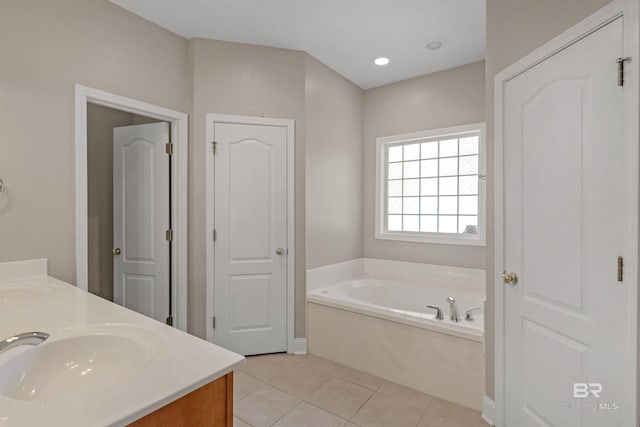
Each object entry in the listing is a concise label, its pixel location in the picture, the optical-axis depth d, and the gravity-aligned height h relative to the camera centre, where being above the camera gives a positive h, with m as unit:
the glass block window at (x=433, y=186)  3.25 +0.27
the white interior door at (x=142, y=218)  2.76 -0.06
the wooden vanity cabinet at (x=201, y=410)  0.72 -0.46
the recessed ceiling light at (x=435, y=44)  2.79 +1.42
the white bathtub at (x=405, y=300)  2.29 -0.78
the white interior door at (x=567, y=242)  1.28 -0.13
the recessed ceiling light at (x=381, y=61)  3.14 +1.43
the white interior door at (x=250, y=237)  2.82 -0.23
